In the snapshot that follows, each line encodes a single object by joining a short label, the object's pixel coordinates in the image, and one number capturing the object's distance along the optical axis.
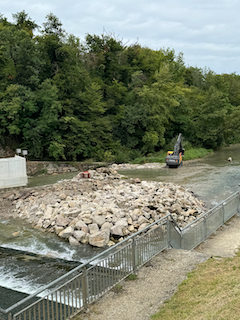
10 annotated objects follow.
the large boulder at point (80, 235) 12.86
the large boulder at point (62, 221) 14.15
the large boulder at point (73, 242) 12.74
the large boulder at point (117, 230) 13.16
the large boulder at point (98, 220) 13.80
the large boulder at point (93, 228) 13.22
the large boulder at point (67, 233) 13.32
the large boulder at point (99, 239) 12.43
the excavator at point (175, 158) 31.97
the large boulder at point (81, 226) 13.40
